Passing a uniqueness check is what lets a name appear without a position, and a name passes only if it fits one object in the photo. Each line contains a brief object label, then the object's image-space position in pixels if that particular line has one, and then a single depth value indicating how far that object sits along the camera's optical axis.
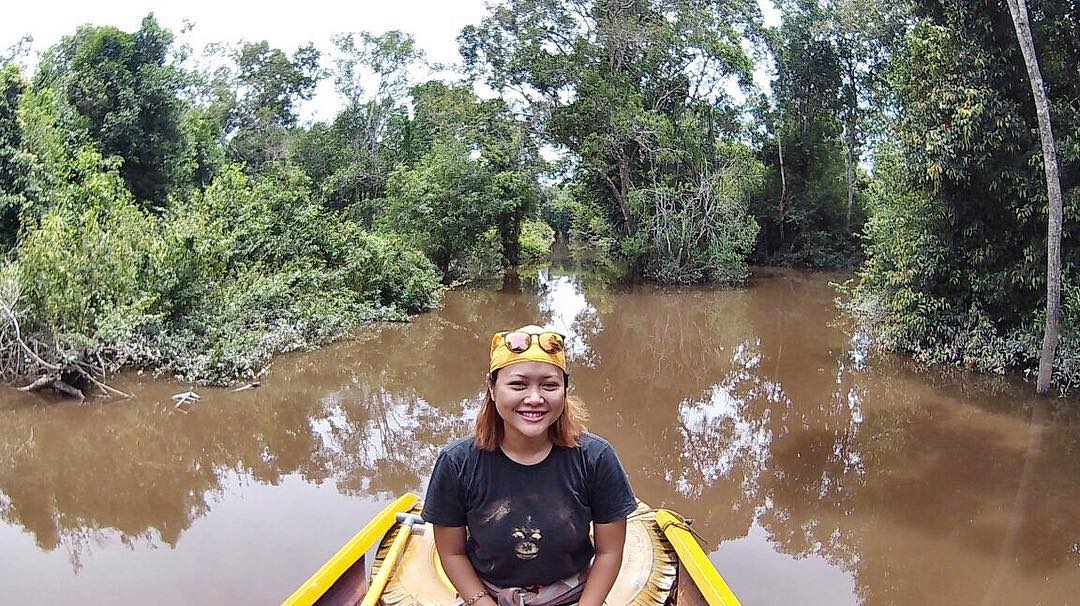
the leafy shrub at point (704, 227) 18.19
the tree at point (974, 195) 8.12
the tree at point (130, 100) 15.10
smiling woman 2.14
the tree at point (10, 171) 9.91
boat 2.83
